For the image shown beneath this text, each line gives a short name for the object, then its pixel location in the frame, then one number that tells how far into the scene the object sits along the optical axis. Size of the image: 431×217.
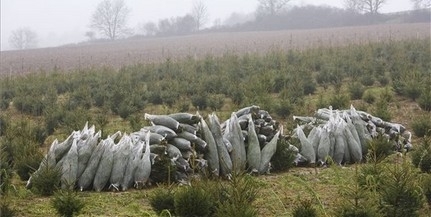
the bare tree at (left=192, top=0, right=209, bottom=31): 92.69
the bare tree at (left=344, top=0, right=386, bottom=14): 72.06
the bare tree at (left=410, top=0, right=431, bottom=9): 78.54
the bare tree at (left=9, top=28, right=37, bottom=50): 104.94
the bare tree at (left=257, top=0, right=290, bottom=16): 85.26
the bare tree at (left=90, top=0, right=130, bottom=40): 90.25
